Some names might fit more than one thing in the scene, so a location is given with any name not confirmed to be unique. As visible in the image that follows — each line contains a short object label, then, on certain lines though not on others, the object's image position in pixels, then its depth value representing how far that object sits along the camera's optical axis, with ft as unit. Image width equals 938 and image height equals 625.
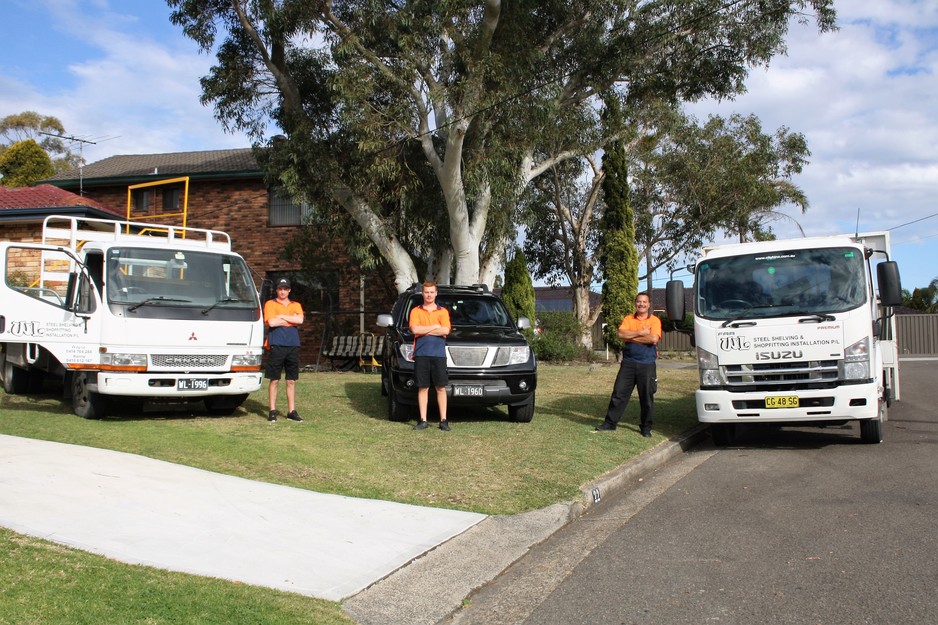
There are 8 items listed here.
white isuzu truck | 31.04
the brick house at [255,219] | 78.18
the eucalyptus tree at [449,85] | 54.85
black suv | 35.14
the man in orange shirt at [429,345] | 33.19
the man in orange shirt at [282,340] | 34.78
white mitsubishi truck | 32.45
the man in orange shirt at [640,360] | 34.27
